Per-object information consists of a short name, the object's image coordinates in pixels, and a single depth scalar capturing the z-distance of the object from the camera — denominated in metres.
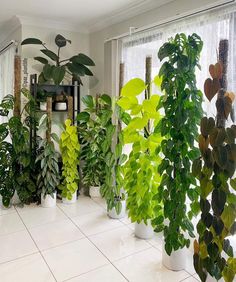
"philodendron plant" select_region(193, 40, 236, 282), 1.40
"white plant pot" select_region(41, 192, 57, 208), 3.21
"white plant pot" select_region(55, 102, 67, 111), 3.47
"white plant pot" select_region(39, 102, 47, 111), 3.37
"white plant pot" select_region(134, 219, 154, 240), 2.50
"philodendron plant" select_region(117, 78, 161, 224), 2.16
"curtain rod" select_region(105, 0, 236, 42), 2.07
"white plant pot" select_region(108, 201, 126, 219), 2.93
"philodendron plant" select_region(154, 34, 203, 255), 1.77
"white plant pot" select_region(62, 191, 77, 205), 3.34
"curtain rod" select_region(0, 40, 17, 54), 3.56
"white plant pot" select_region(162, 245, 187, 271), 2.04
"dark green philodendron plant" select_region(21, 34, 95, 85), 3.21
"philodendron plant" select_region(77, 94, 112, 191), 3.19
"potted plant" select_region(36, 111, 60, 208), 3.12
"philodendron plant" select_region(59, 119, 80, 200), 3.19
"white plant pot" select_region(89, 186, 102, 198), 3.54
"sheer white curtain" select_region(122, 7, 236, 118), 2.13
